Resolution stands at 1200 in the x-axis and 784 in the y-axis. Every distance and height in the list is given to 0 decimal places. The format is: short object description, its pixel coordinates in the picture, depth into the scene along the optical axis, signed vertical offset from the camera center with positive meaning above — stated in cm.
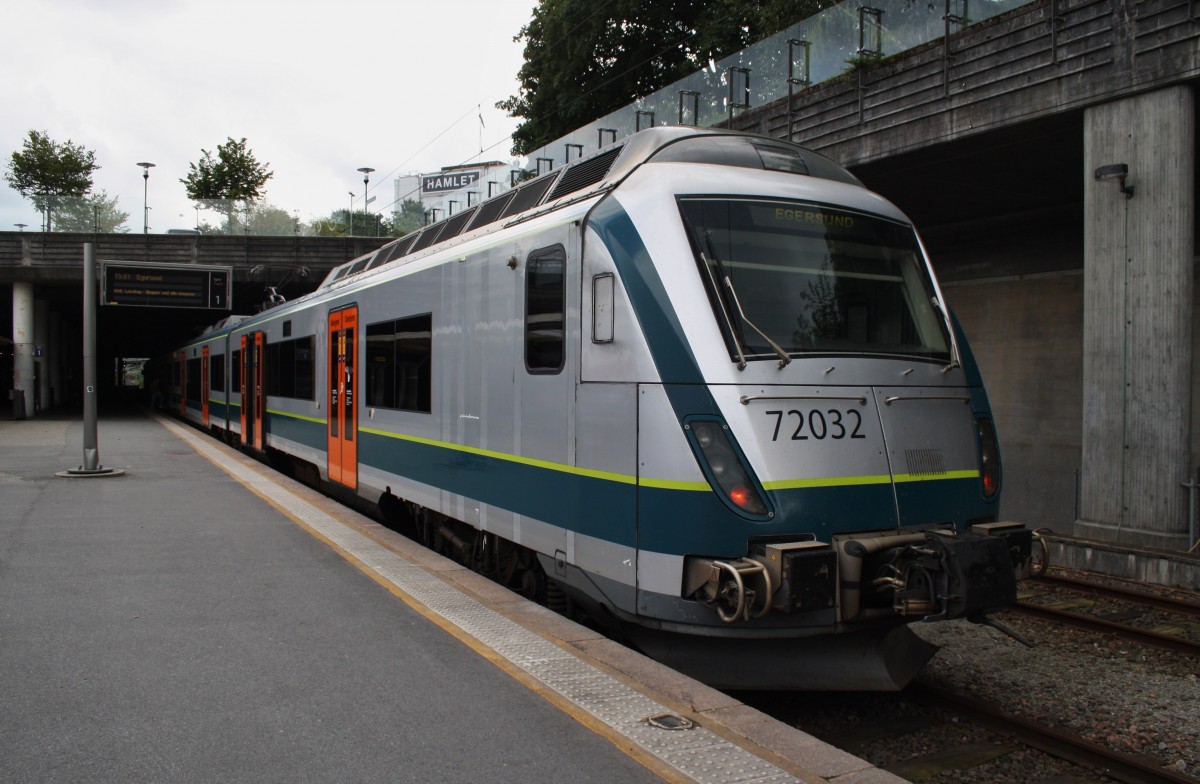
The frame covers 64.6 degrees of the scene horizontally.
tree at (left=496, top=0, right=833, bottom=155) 3359 +1164
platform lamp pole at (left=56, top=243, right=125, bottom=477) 1304 -12
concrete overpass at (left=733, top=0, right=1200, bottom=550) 1004 +299
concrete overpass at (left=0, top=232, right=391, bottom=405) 3045 +355
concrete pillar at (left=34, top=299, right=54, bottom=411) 3300 +71
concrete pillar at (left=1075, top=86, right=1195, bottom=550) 1002 +61
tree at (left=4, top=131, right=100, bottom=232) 4588 +974
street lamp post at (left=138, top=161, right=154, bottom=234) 3319 +763
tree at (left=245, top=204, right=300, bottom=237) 3303 +526
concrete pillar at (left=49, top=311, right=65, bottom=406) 4084 +51
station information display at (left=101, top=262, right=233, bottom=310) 2580 +239
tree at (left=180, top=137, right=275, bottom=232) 5053 +1047
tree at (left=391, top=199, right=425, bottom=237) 3048 +508
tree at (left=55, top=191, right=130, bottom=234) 3136 +521
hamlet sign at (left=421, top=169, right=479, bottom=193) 9831 +2084
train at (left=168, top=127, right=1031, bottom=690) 470 -25
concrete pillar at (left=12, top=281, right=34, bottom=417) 3055 +117
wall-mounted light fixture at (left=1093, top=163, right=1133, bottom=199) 1036 +224
